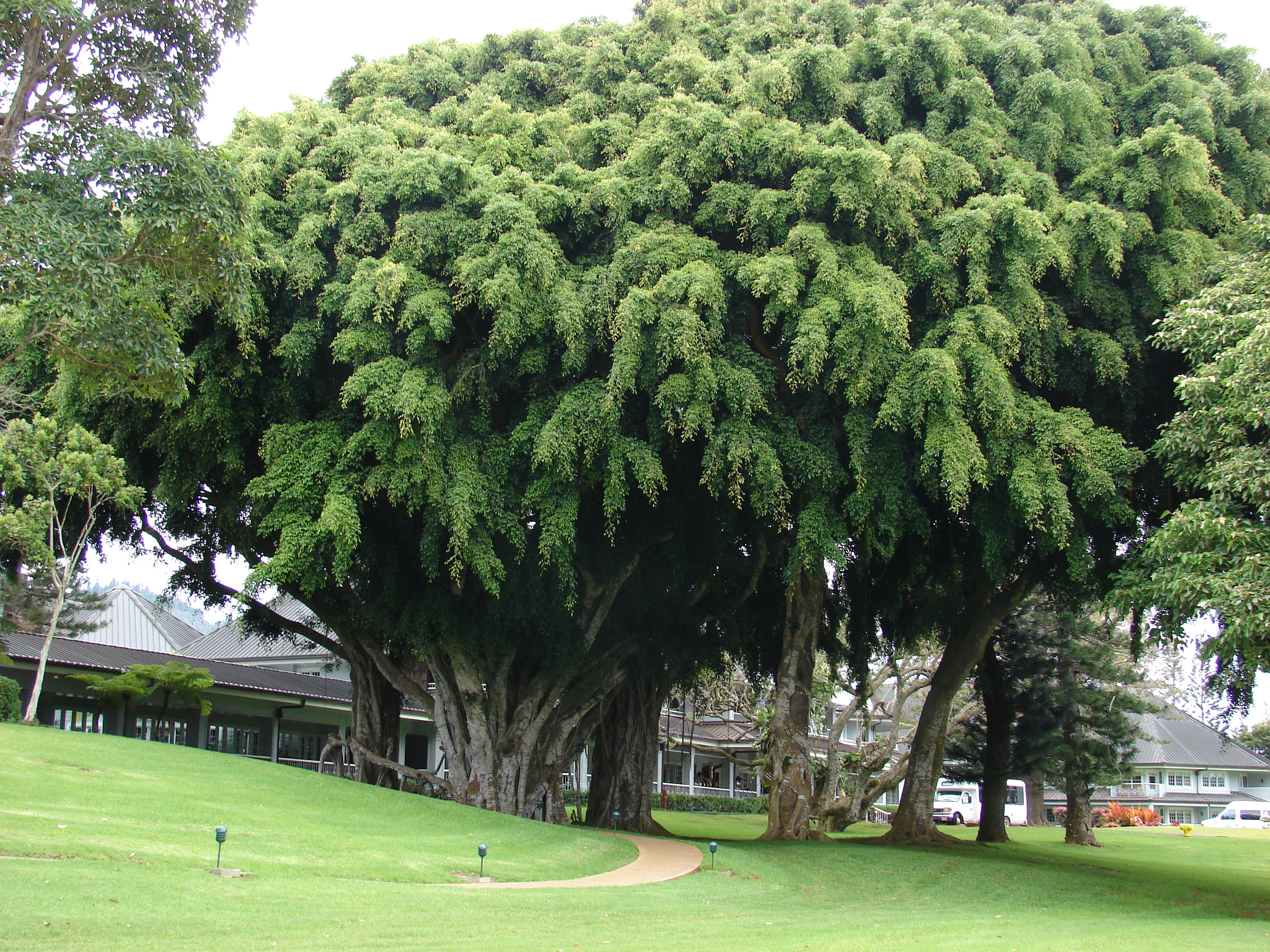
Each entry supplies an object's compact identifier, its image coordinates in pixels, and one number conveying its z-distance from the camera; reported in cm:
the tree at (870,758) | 3259
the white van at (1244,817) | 5088
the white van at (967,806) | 4759
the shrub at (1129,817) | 5134
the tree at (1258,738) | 6319
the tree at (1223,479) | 1323
